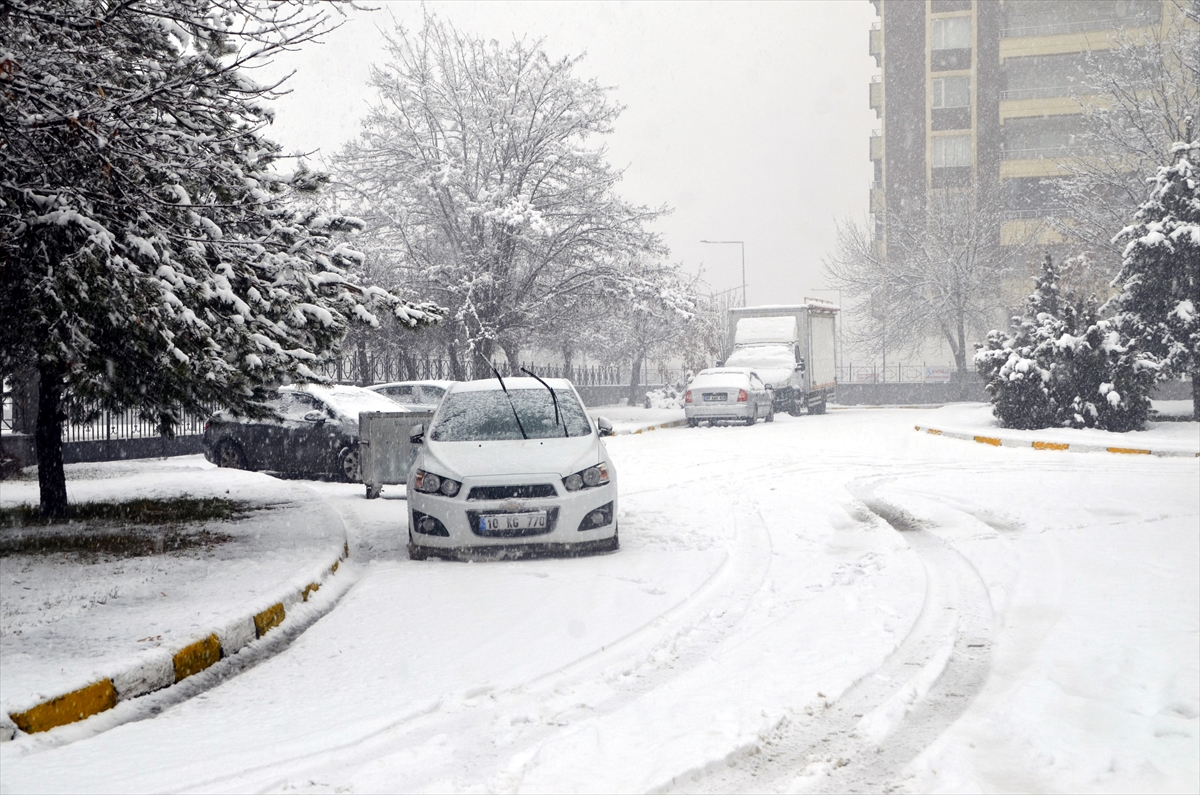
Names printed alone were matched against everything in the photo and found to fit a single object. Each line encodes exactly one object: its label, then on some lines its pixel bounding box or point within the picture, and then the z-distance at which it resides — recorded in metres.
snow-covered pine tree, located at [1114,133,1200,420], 20.94
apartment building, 54.78
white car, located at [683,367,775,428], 26.88
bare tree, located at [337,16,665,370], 28.25
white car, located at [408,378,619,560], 8.20
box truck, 30.81
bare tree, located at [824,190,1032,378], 46.16
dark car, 15.52
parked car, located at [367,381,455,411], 22.31
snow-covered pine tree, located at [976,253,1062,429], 21.22
